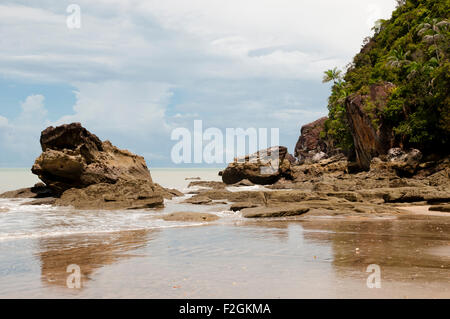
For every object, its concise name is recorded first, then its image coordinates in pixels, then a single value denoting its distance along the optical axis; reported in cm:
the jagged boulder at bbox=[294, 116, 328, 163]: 7962
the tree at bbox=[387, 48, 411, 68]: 3806
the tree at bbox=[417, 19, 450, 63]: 3464
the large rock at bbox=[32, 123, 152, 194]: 2059
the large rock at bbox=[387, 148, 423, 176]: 2882
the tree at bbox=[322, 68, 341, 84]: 6016
